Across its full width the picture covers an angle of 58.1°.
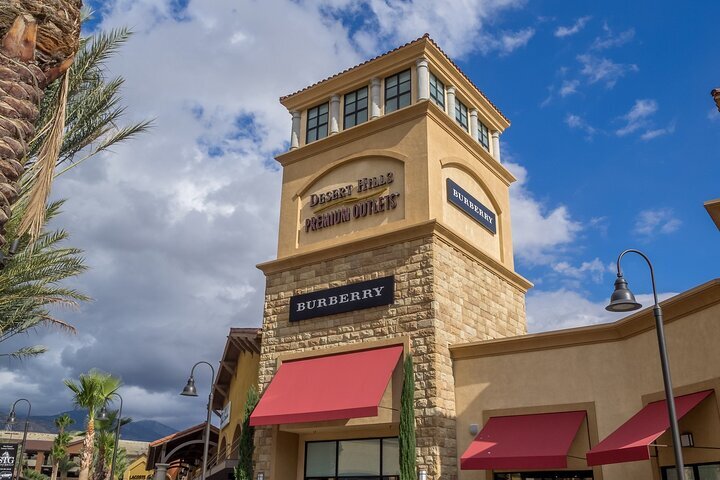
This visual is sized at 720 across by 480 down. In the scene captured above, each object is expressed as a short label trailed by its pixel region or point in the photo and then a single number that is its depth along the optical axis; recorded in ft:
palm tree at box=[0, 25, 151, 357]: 45.73
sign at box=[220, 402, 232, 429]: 91.66
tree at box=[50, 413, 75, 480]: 175.32
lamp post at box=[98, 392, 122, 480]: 99.86
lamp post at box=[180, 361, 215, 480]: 68.80
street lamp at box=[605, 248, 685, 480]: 33.60
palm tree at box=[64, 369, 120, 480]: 118.74
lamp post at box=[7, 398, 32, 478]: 112.80
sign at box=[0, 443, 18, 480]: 86.63
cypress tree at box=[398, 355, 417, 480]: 52.19
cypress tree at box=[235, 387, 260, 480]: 62.08
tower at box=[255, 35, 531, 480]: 57.98
